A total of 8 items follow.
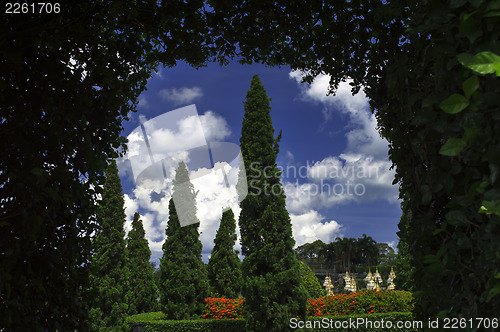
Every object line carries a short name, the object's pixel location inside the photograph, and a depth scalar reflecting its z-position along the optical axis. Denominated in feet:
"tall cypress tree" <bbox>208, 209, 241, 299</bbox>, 62.64
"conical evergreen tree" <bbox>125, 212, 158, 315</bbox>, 62.64
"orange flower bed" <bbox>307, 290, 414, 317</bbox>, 38.63
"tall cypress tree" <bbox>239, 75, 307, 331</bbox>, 33.63
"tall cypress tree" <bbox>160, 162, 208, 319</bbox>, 46.73
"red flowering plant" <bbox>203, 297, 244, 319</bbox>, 41.27
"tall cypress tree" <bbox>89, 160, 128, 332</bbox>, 39.65
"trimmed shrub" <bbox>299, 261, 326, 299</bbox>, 50.28
